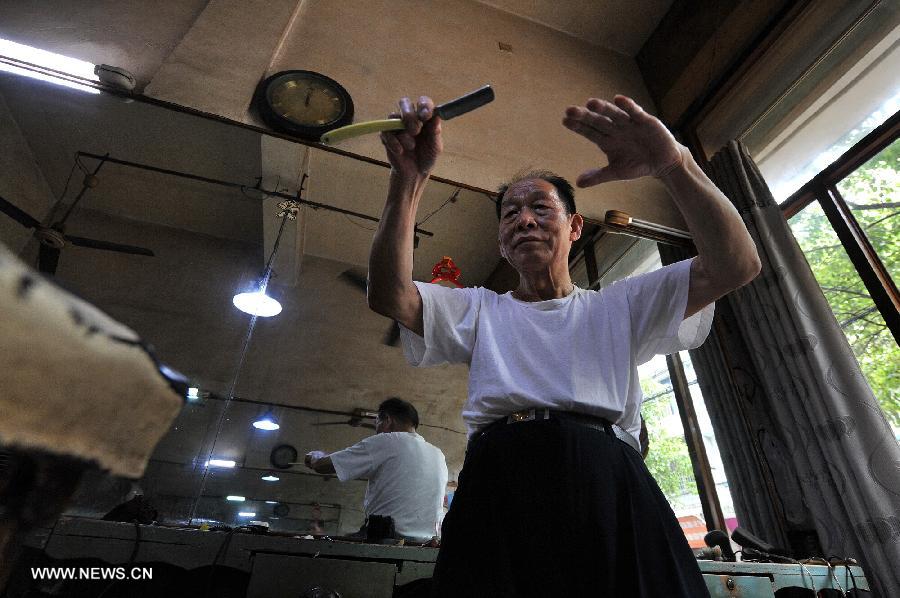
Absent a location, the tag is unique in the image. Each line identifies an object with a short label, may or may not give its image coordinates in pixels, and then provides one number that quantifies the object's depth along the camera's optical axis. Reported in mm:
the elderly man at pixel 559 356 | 636
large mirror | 1806
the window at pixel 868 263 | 1990
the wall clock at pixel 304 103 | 2078
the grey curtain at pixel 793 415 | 1698
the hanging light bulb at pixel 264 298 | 2186
